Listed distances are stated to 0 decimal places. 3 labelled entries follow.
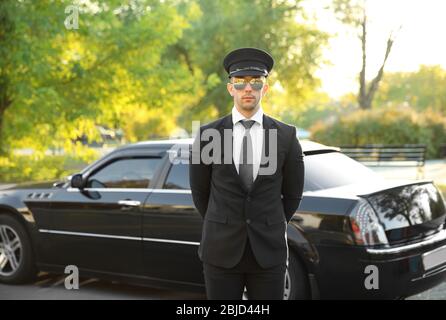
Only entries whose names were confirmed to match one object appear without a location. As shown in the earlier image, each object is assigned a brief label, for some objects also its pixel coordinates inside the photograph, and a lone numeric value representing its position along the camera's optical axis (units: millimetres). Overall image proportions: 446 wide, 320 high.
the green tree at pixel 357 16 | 40625
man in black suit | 3416
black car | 5195
